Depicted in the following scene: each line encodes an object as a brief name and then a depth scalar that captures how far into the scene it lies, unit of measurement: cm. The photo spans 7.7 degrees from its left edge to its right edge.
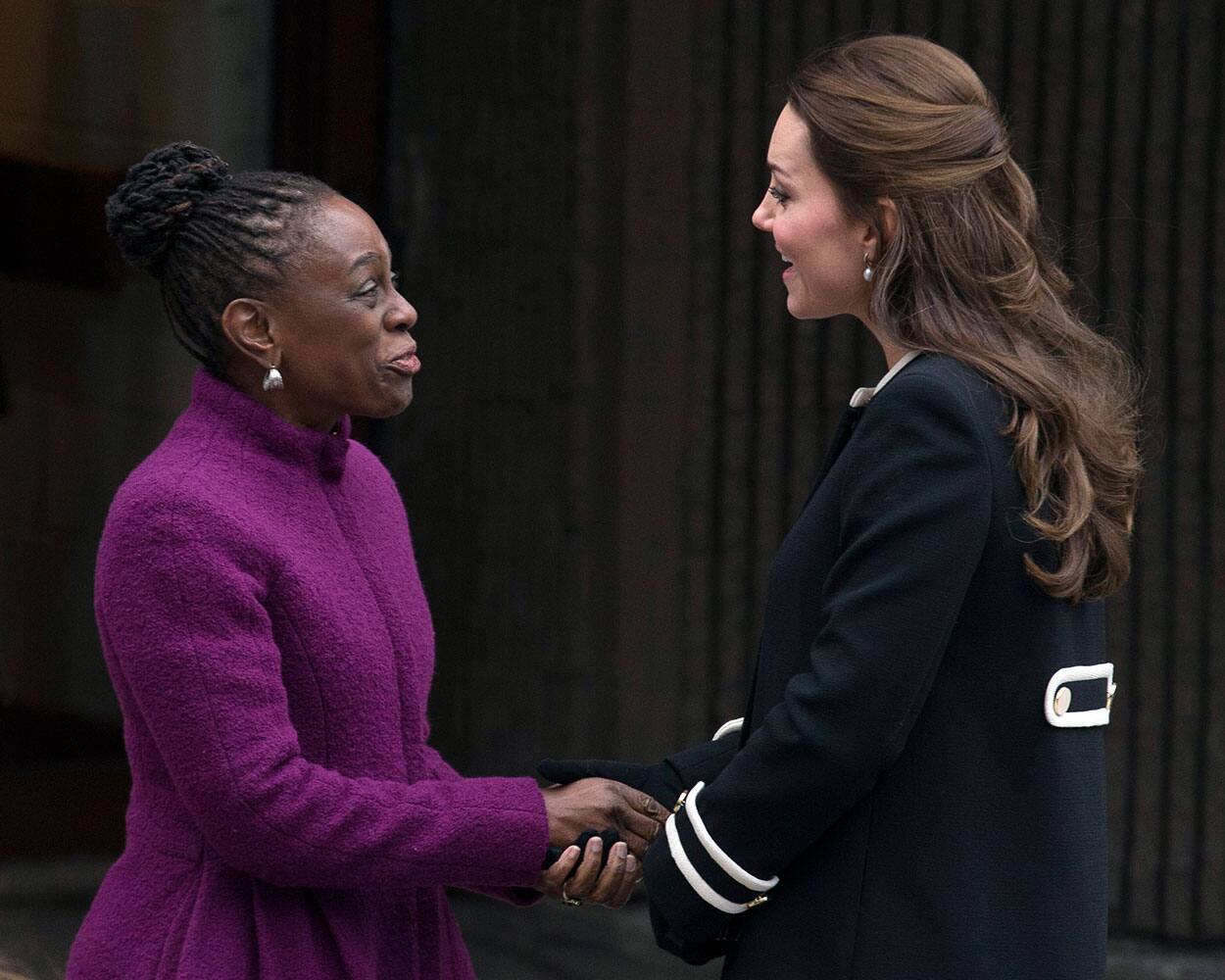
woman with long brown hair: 748
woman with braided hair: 754
